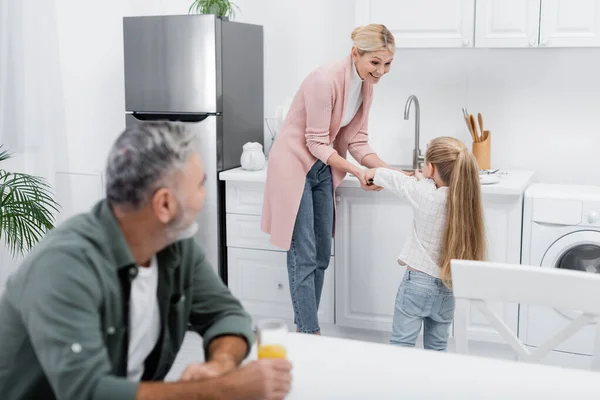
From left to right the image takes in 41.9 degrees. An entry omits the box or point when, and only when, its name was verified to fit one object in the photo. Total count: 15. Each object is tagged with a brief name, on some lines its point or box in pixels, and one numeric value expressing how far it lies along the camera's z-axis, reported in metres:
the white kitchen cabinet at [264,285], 3.55
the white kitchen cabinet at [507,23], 3.21
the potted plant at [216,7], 3.54
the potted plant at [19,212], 3.03
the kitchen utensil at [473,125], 3.54
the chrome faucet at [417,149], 3.56
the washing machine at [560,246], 3.08
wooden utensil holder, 3.54
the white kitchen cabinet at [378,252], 3.20
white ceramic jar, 3.55
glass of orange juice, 1.33
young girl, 2.45
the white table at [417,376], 1.30
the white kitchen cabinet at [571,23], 3.15
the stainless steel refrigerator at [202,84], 3.43
